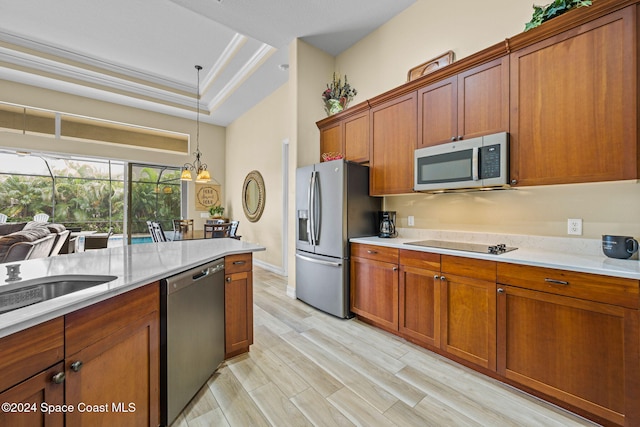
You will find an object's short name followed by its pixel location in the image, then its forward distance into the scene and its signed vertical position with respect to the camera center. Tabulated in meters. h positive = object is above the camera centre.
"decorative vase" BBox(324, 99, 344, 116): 3.52 +1.43
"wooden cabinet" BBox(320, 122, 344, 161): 3.43 +0.99
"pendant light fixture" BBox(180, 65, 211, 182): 5.07 +1.13
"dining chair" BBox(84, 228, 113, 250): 4.94 -0.56
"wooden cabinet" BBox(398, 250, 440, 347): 2.15 -0.73
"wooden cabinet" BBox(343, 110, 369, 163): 3.10 +0.91
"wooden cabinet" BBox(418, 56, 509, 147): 2.04 +0.92
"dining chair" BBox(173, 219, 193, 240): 4.34 -0.29
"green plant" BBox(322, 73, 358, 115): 3.53 +1.59
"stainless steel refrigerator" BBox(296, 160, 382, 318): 2.88 -0.13
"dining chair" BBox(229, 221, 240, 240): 4.73 -0.31
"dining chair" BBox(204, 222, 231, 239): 4.43 -0.33
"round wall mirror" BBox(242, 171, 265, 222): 5.54 +0.36
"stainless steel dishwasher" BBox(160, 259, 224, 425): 1.38 -0.73
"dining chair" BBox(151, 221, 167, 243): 3.91 -0.33
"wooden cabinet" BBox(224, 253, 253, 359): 2.01 -0.72
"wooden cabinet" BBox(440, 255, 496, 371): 1.85 -0.72
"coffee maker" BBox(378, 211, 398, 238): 2.97 -0.14
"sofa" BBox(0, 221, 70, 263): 2.66 -0.36
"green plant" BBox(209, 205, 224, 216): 6.46 +0.02
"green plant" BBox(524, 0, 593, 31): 1.73 +1.37
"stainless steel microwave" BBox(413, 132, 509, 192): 2.00 +0.40
